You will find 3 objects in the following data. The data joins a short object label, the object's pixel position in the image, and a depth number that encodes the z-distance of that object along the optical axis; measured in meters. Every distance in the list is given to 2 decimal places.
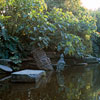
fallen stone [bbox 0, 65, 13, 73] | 5.81
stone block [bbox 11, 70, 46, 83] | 3.96
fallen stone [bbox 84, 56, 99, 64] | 11.25
